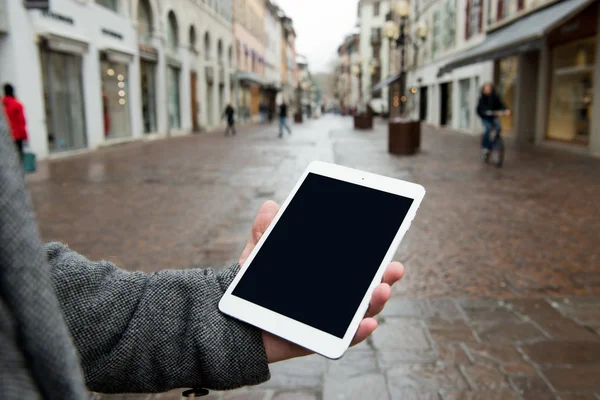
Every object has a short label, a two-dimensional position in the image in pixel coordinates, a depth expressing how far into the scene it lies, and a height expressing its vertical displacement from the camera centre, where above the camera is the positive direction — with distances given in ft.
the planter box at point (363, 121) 103.77 -3.75
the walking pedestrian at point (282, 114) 83.04 -1.85
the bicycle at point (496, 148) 39.32 -3.42
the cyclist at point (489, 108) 40.45 -0.65
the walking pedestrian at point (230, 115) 92.17 -2.13
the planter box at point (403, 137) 50.16 -3.24
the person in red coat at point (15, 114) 35.93 -0.63
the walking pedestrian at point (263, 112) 150.61 -2.78
